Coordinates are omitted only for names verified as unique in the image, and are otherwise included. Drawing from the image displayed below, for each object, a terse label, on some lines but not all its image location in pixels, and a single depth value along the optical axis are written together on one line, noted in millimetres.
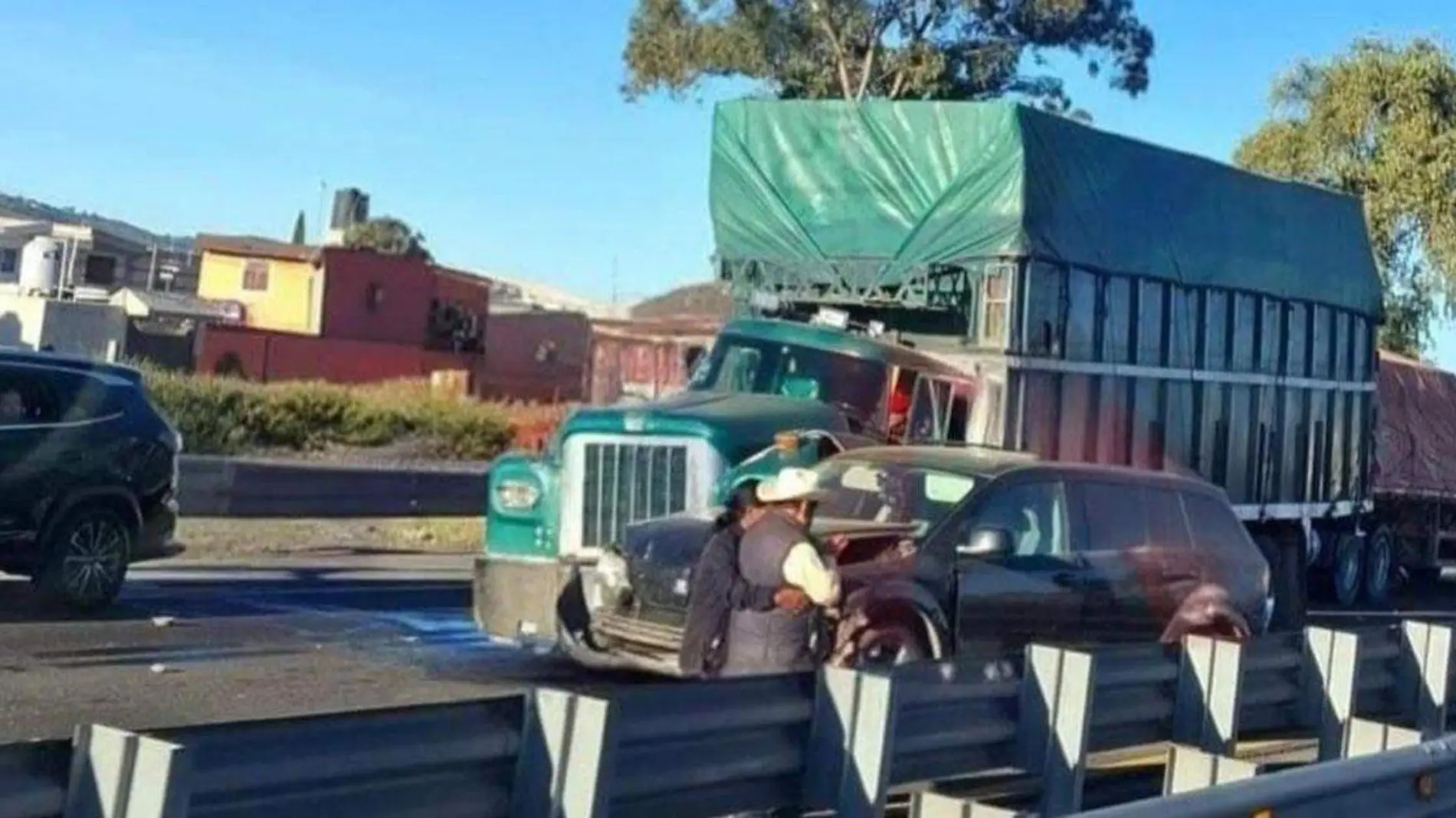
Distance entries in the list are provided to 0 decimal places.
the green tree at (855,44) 45469
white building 66750
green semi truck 14977
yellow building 65375
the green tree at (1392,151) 44469
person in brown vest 9531
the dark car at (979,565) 12031
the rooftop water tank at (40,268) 48875
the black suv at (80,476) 16031
